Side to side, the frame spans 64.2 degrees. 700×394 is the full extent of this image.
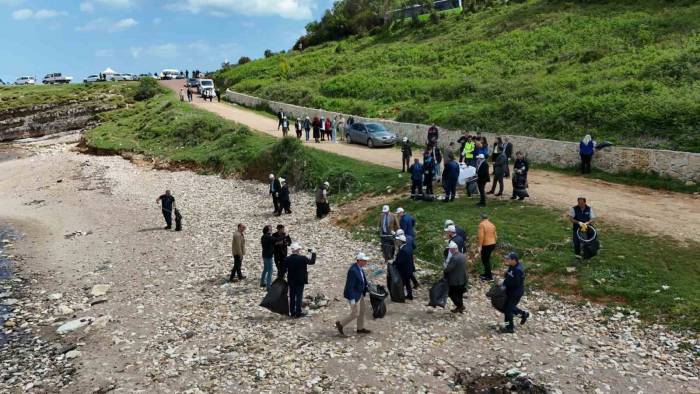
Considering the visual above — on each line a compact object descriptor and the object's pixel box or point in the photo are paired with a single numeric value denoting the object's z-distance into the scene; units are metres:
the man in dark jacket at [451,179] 21.15
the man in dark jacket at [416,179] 22.19
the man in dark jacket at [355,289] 12.87
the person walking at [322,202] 24.58
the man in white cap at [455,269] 13.27
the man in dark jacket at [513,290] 12.34
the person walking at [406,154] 27.09
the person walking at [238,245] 17.34
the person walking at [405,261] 14.37
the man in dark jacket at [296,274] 13.74
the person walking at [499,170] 21.48
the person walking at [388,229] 16.75
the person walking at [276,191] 26.11
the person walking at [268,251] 16.16
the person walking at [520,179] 20.44
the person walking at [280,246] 16.16
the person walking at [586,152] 24.23
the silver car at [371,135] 35.97
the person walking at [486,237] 15.06
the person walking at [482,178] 20.62
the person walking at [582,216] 15.25
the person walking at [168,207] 24.87
